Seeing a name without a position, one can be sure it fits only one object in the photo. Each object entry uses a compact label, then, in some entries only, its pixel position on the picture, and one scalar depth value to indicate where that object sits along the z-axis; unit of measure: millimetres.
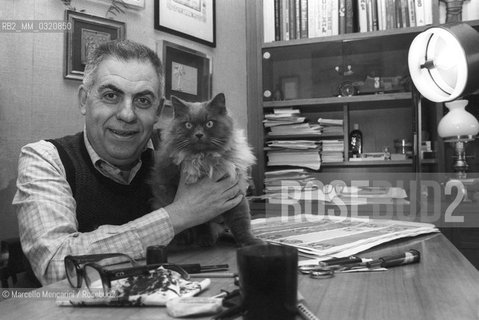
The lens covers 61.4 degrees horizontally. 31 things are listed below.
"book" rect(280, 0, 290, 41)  2547
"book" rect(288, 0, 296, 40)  2527
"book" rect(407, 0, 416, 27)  2395
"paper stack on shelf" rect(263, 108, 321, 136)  2527
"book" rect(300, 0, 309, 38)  2504
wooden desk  562
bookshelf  2473
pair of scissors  751
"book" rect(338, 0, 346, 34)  2459
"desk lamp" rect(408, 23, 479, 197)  1523
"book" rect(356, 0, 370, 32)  2453
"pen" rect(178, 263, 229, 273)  773
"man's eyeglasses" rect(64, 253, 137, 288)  679
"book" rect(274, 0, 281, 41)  2566
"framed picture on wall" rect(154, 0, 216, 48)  2111
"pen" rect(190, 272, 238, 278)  742
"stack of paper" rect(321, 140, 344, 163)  2539
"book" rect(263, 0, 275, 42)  2592
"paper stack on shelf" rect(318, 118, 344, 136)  2549
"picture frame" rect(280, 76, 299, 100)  2775
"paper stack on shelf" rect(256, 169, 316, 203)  2381
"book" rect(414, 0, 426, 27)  2379
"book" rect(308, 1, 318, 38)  2498
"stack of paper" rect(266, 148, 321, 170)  2521
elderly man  988
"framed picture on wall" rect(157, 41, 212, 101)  2129
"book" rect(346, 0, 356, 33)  2457
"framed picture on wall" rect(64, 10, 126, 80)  1711
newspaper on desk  964
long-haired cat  1125
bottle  2648
